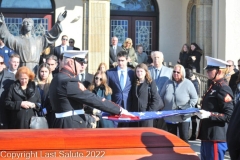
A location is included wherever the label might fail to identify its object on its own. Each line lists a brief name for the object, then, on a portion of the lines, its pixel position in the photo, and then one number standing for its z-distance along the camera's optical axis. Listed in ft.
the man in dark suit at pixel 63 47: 42.88
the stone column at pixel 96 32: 49.34
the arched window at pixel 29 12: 55.67
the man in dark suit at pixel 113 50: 46.68
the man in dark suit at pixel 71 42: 46.67
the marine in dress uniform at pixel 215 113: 19.85
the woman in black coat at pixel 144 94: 27.14
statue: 35.37
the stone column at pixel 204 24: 54.85
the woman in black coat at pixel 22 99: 24.98
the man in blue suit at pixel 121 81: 27.89
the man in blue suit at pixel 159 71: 30.14
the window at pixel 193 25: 58.08
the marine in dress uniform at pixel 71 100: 17.92
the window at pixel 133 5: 59.16
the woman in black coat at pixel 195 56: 51.55
